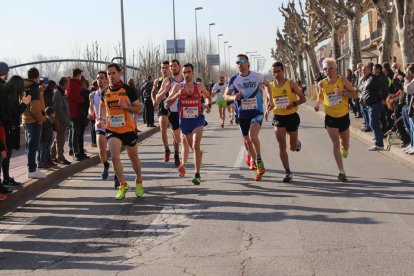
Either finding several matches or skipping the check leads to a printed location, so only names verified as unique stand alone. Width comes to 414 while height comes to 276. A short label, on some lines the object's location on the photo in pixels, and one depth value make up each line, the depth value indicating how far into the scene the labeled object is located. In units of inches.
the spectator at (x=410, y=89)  465.7
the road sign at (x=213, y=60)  3819.4
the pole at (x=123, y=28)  1131.9
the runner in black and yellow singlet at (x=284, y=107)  412.2
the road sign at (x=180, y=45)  3120.1
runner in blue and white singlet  417.4
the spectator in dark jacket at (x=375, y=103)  581.9
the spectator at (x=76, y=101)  537.0
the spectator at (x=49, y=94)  496.7
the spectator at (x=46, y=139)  470.1
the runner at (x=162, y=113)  524.1
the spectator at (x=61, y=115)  504.7
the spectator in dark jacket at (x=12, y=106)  366.9
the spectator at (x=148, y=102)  933.8
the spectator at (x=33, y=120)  426.6
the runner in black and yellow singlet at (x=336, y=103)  403.9
